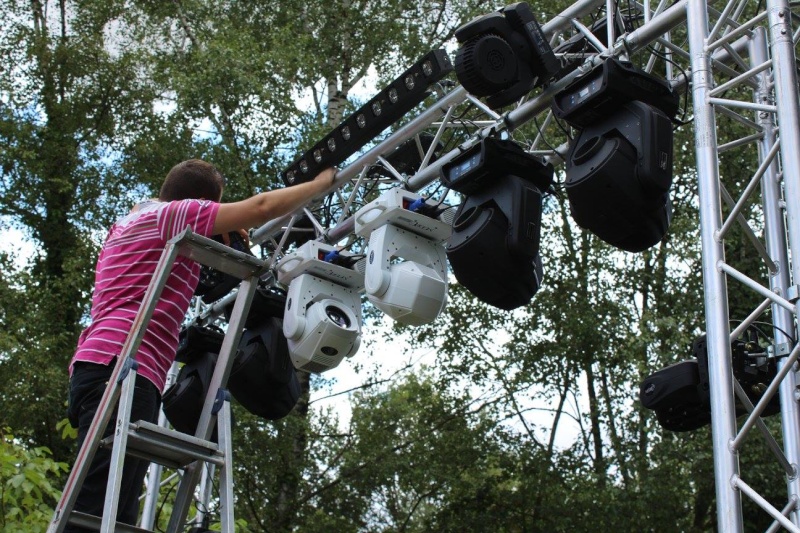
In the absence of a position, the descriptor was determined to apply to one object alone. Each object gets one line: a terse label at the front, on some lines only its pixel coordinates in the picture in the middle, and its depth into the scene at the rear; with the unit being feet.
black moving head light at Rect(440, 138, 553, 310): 12.85
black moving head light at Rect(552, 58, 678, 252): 11.62
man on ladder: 9.22
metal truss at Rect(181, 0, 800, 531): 10.19
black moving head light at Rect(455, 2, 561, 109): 13.29
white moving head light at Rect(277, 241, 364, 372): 16.08
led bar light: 15.16
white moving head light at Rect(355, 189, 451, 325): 14.62
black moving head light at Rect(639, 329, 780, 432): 12.38
